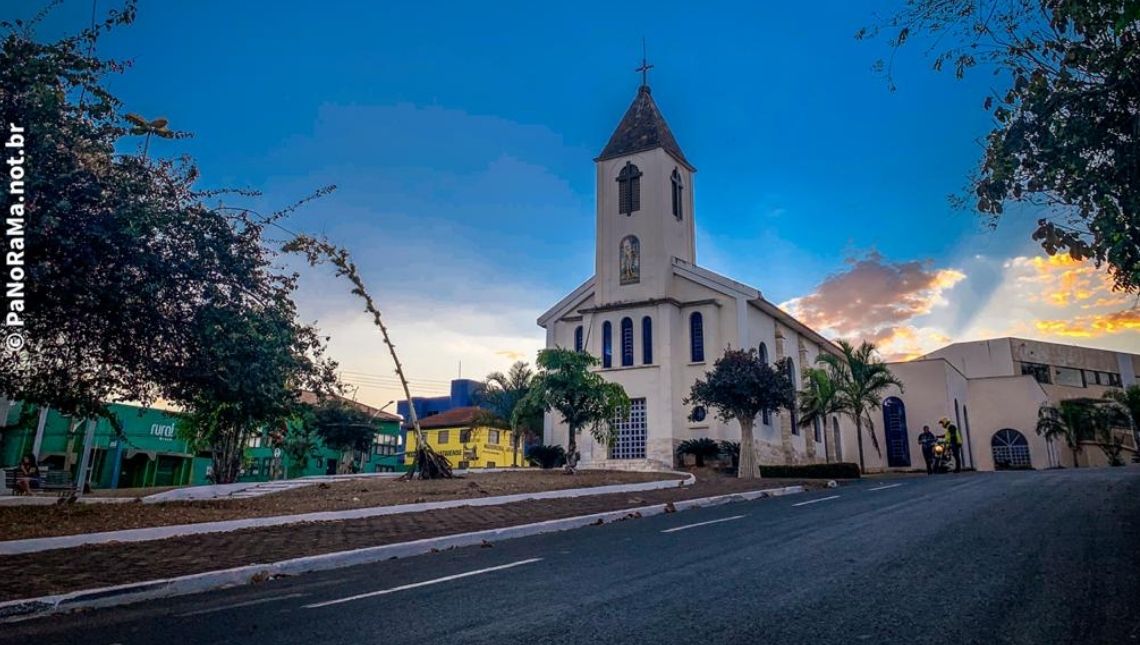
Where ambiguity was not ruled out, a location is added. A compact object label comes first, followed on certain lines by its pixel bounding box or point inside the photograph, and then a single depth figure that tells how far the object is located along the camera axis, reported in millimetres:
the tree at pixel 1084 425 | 46719
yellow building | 60469
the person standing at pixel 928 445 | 30266
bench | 24773
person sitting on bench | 19500
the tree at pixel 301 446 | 38406
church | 32656
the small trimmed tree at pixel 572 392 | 24125
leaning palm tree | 21812
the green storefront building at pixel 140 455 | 41688
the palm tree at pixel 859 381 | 35562
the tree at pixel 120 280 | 9867
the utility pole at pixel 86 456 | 32719
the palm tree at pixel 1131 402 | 45625
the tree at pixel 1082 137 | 6840
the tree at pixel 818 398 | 34844
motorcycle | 29422
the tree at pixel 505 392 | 41031
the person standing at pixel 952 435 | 28595
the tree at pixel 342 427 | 44750
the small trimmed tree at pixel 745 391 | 25953
